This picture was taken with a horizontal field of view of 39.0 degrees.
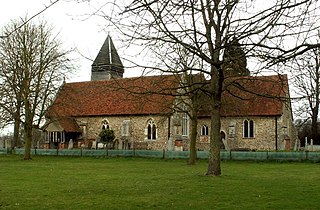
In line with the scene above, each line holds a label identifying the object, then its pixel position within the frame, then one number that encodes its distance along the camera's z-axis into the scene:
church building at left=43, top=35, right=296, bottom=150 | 40.59
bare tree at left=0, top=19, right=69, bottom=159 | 33.50
